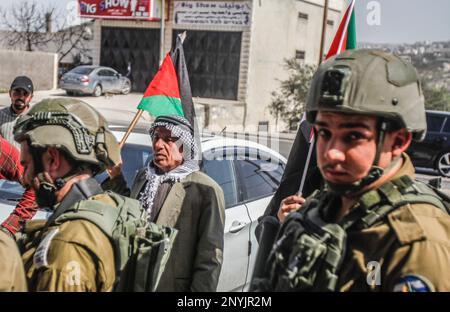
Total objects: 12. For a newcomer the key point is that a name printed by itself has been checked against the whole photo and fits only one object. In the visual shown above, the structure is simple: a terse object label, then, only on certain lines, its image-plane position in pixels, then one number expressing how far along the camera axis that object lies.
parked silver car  23.58
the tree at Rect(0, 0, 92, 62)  32.62
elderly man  2.96
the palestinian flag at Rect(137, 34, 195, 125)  3.95
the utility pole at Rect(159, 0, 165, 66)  24.13
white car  4.08
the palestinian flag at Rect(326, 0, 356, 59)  3.38
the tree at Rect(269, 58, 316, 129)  24.34
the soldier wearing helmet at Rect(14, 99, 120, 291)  1.80
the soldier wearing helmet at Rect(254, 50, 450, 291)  1.55
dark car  13.31
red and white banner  25.88
